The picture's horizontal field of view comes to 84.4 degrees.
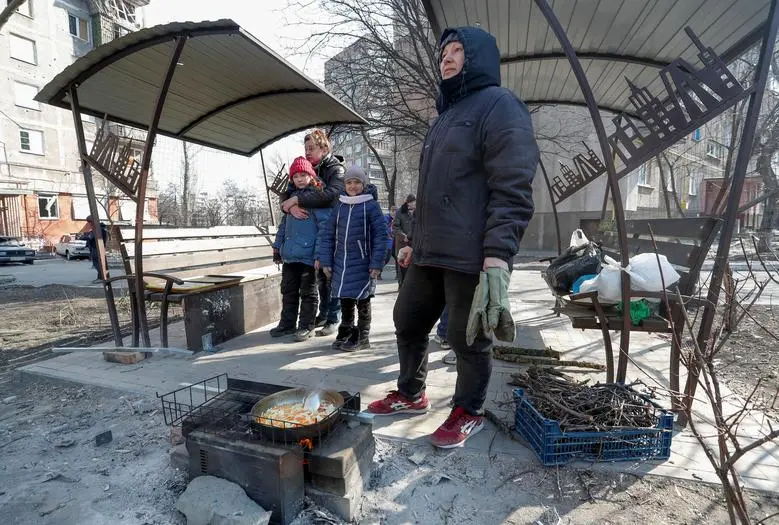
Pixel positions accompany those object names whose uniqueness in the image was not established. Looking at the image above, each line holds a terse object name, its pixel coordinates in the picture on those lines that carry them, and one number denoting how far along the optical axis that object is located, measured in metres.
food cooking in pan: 1.97
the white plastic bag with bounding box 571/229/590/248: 4.28
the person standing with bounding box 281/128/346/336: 4.51
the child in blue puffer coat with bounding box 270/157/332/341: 4.58
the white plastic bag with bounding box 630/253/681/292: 2.76
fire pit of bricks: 1.80
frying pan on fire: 1.90
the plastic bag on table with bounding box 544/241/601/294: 3.45
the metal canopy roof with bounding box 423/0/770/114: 3.33
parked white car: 20.53
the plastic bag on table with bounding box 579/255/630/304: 2.87
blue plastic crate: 2.22
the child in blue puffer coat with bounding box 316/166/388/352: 4.14
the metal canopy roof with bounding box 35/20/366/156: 3.58
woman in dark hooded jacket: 2.16
